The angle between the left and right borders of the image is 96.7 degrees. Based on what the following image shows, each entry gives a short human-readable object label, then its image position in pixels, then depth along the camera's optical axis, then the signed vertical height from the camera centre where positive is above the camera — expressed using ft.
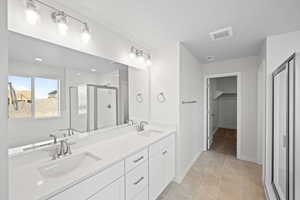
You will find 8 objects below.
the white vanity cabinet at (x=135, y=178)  3.19 -2.52
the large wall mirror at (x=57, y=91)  3.73 +0.28
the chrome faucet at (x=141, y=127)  7.66 -1.63
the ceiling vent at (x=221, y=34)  6.02 +3.10
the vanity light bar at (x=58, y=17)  3.61 +2.48
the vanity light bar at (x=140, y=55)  7.11 +2.47
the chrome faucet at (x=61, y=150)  4.11 -1.61
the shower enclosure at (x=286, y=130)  4.02 -1.16
